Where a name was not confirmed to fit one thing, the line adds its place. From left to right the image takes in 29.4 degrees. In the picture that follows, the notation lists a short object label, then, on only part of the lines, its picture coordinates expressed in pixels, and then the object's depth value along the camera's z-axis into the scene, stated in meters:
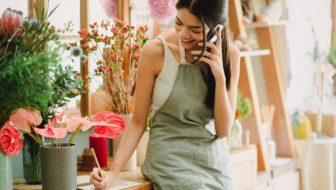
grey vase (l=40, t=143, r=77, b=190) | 2.37
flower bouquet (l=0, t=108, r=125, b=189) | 2.26
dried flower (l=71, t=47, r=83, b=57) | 2.24
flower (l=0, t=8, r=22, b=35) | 2.10
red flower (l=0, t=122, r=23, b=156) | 2.23
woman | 2.62
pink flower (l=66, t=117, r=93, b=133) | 2.38
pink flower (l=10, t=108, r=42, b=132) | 2.26
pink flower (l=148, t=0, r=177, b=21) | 3.33
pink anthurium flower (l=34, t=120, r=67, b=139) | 2.28
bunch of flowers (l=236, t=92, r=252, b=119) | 3.93
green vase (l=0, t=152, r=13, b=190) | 2.29
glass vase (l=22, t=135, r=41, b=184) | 2.62
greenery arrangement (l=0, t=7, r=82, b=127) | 2.10
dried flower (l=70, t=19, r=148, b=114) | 2.86
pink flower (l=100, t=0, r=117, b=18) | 3.32
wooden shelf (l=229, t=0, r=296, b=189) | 4.03
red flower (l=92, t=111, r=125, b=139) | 2.43
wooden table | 2.61
